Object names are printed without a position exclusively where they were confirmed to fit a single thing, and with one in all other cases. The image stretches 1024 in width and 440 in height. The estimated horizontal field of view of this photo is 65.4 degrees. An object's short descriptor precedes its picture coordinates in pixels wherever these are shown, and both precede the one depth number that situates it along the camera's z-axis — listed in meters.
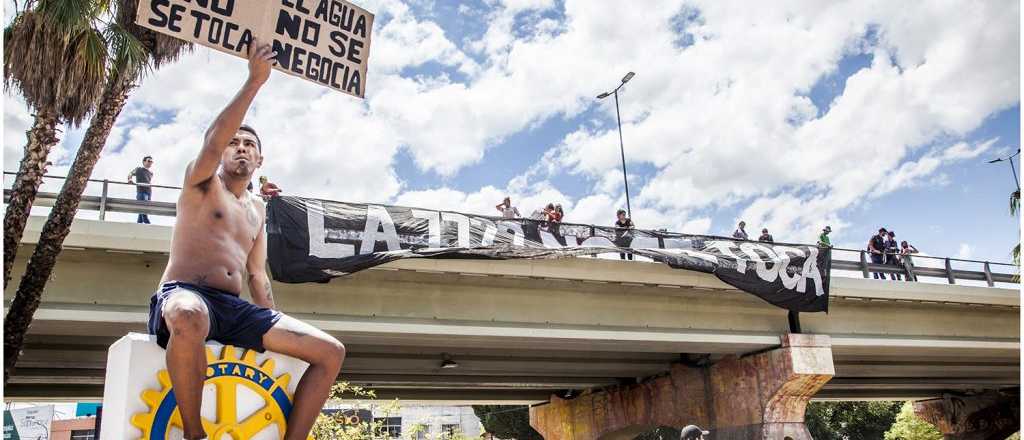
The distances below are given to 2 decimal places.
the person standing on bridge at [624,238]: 14.66
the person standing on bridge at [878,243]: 19.84
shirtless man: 3.34
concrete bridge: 11.74
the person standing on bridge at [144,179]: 12.79
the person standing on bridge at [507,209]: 16.61
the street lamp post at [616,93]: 24.82
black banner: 12.09
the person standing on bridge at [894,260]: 17.44
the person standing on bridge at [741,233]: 18.64
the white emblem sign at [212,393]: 3.18
